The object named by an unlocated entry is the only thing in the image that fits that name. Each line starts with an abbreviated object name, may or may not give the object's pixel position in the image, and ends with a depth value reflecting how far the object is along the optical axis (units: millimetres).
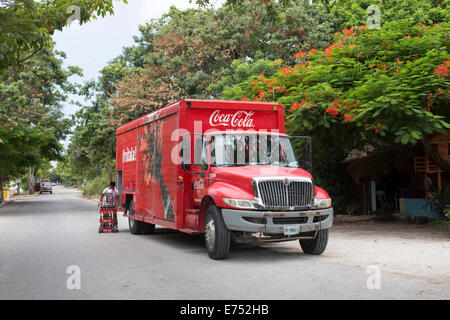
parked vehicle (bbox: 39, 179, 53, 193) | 73000
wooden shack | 15648
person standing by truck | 15211
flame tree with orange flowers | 11875
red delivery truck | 8742
